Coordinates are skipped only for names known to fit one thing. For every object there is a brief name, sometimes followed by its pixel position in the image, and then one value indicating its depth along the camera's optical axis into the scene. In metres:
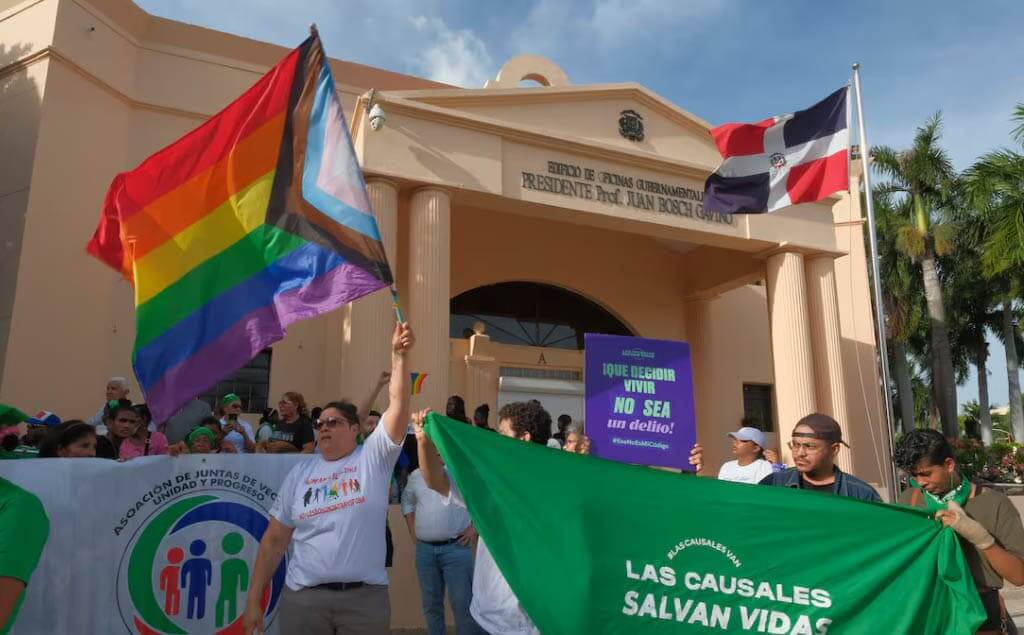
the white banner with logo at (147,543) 4.76
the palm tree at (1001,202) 14.95
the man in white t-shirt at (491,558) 3.46
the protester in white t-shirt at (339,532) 3.59
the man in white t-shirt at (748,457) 6.34
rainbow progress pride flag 4.26
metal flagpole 7.03
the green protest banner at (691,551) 3.29
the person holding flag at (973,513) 3.15
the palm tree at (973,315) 26.44
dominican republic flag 8.70
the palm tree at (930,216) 25.28
